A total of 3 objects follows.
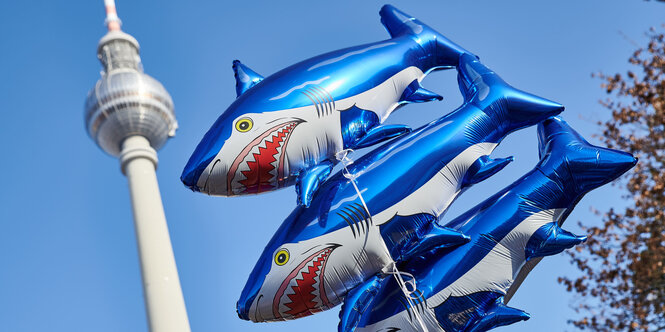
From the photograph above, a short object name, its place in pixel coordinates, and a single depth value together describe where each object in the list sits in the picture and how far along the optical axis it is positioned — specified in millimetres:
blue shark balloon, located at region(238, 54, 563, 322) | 5227
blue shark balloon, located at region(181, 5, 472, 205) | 5270
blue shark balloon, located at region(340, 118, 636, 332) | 5508
